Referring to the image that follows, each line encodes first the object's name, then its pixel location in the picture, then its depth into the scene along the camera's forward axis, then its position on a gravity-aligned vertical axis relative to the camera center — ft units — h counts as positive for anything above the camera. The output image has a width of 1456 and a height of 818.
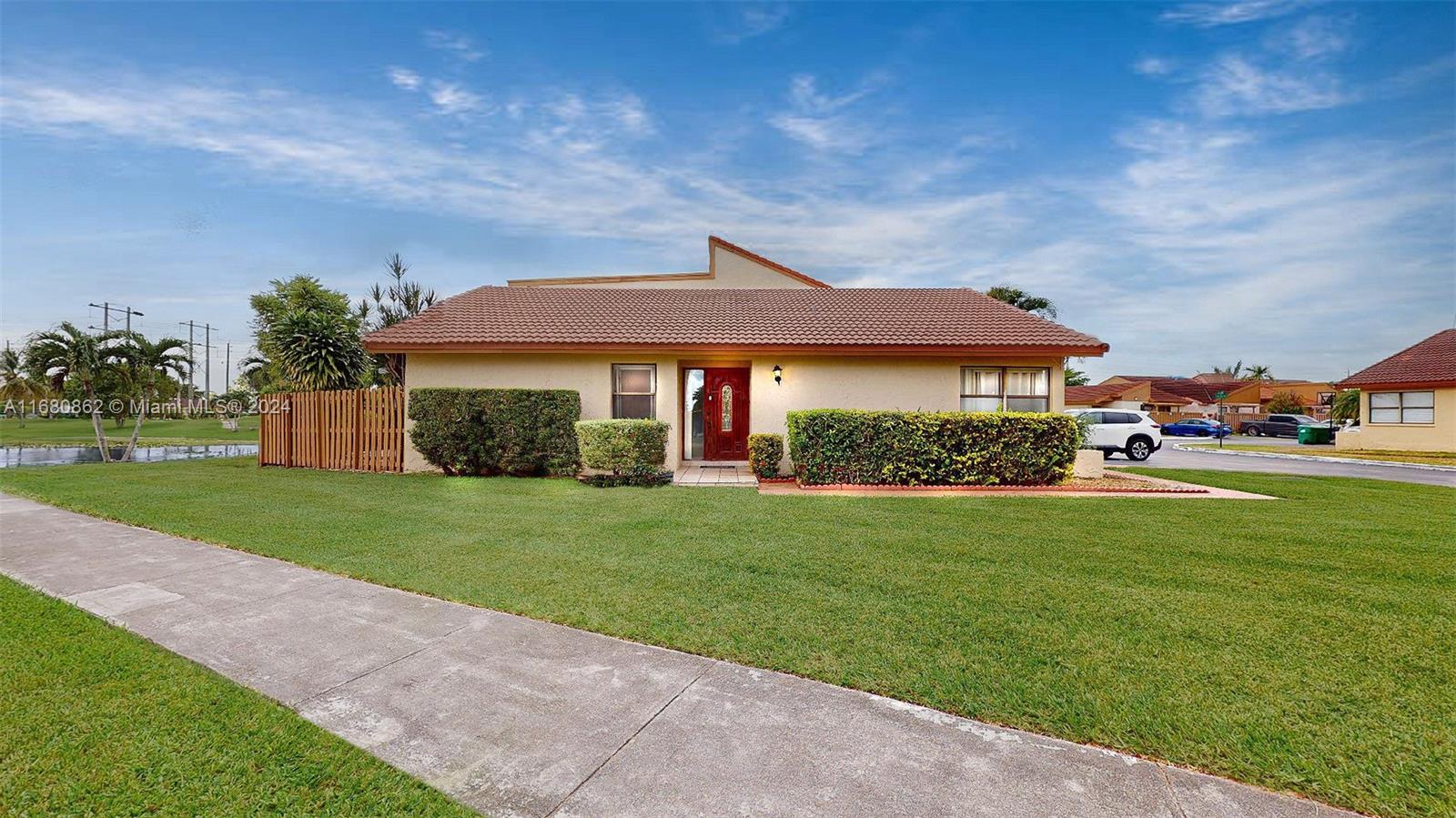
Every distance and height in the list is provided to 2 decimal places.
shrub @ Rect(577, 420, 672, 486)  33.73 -2.57
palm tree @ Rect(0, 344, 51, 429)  62.29 +2.80
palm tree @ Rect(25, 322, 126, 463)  43.70 +3.99
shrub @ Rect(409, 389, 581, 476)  36.37 -1.47
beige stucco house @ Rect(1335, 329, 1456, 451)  67.67 +1.65
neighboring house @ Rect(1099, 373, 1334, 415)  179.93 +6.30
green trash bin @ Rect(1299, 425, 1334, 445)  97.66 -4.23
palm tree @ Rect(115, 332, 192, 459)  47.39 +4.21
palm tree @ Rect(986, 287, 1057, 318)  115.14 +23.02
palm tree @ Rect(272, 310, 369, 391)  45.57 +4.79
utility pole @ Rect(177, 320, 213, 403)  126.68 +17.04
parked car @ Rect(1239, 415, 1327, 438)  123.44 -3.28
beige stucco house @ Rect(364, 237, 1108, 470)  38.65 +3.55
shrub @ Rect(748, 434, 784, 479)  36.76 -3.04
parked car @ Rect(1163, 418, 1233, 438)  125.39 -4.18
